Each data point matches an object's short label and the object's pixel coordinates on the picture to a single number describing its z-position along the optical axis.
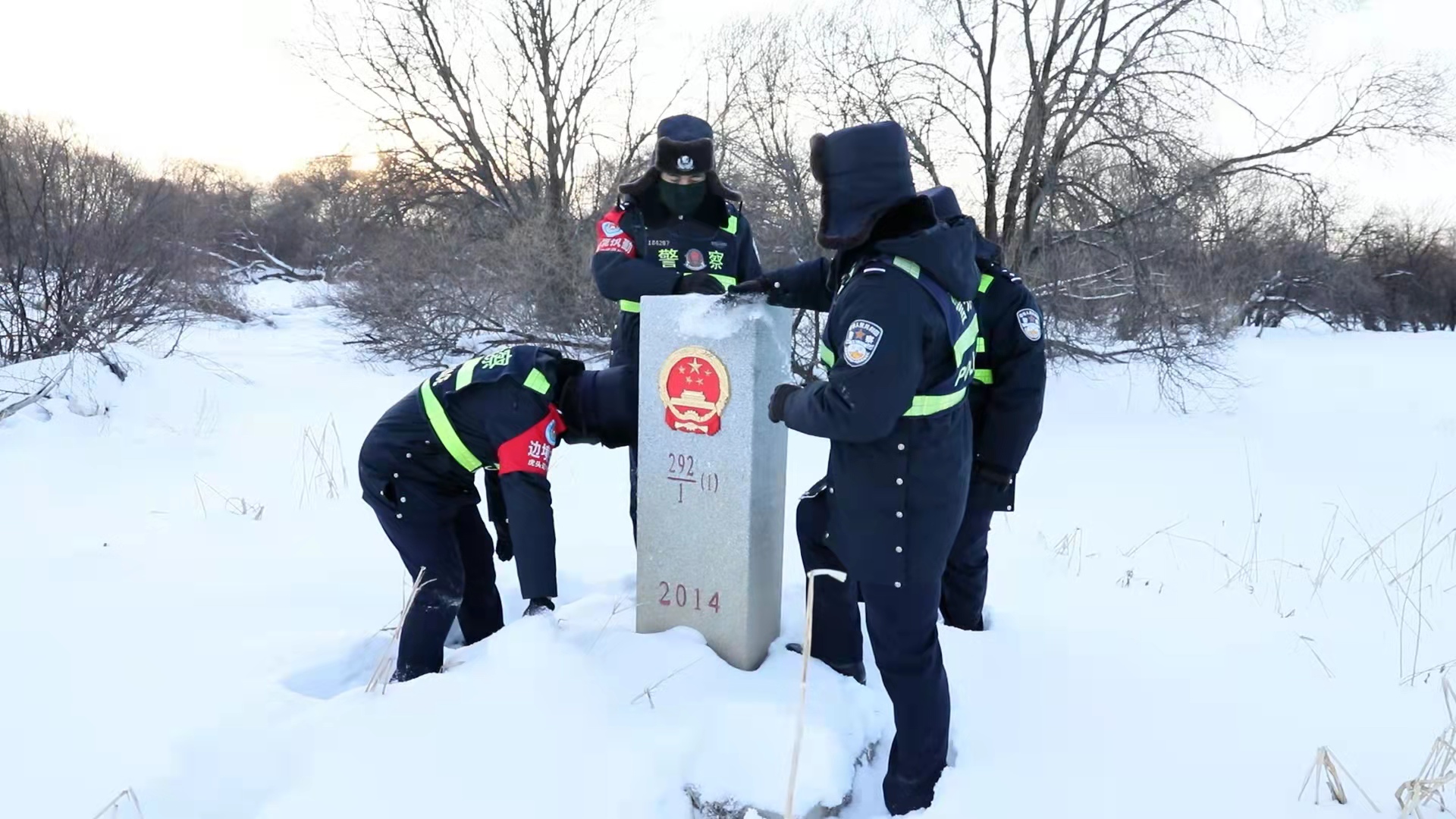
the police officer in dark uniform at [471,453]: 2.69
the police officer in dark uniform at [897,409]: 1.94
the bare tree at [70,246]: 7.38
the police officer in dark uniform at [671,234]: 3.25
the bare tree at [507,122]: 13.43
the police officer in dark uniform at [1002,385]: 2.81
